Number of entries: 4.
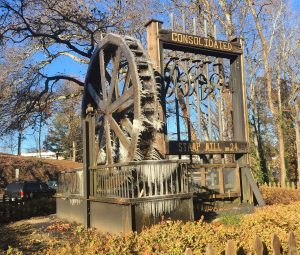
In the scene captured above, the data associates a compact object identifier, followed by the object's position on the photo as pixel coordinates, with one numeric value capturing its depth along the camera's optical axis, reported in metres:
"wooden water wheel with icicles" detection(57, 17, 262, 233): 5.88
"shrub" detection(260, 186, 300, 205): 10.61
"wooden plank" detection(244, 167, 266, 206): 8.02
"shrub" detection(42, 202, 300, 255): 3.25
